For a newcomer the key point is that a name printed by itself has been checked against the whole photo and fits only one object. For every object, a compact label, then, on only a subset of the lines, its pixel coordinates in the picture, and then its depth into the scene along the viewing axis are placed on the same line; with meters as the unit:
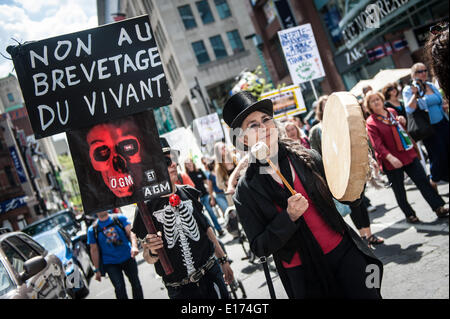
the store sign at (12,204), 39.91
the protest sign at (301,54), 9.66
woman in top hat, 2.30
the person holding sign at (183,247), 3.57
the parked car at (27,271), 4.32
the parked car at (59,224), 13.84
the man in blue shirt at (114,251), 5.48
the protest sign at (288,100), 10.91
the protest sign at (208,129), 16.67
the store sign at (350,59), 17.83
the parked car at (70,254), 8.23
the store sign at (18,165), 40.38
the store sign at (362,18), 11.21
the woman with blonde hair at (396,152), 5.47
